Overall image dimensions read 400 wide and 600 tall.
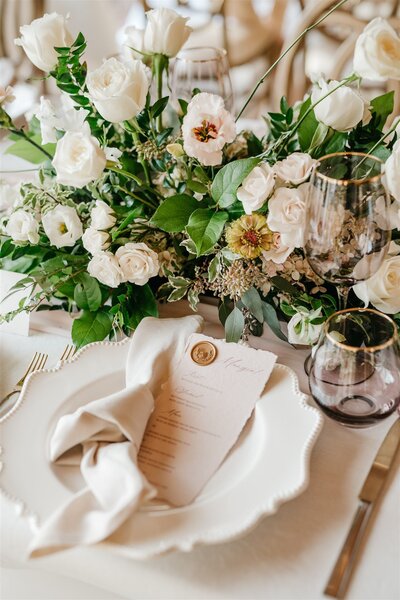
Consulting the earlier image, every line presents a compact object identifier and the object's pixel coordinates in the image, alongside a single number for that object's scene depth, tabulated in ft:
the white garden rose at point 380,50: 2.51
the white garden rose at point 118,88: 2.86
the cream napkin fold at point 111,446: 2.10
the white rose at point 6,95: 3.12
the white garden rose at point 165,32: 3.17
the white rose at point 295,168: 2.86
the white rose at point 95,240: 3.08
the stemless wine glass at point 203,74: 4.80
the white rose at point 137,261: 3.08
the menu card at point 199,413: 2.46
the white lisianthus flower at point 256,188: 2.81
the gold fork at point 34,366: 3.02
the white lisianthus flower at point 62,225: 3.15
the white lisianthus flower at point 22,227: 3.15
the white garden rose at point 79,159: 2.88
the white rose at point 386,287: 2.87
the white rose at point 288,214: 2.80
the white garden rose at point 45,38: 3.04
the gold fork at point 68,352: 3.25
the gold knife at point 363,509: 2.13
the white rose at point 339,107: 2.84
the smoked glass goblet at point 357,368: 2.50
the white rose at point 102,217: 3.08
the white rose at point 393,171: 2.65
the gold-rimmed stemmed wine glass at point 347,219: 2.57
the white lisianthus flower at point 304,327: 2.98
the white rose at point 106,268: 3.08
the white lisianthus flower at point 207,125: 2.88
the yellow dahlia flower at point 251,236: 2.93
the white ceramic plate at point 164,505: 2.16
